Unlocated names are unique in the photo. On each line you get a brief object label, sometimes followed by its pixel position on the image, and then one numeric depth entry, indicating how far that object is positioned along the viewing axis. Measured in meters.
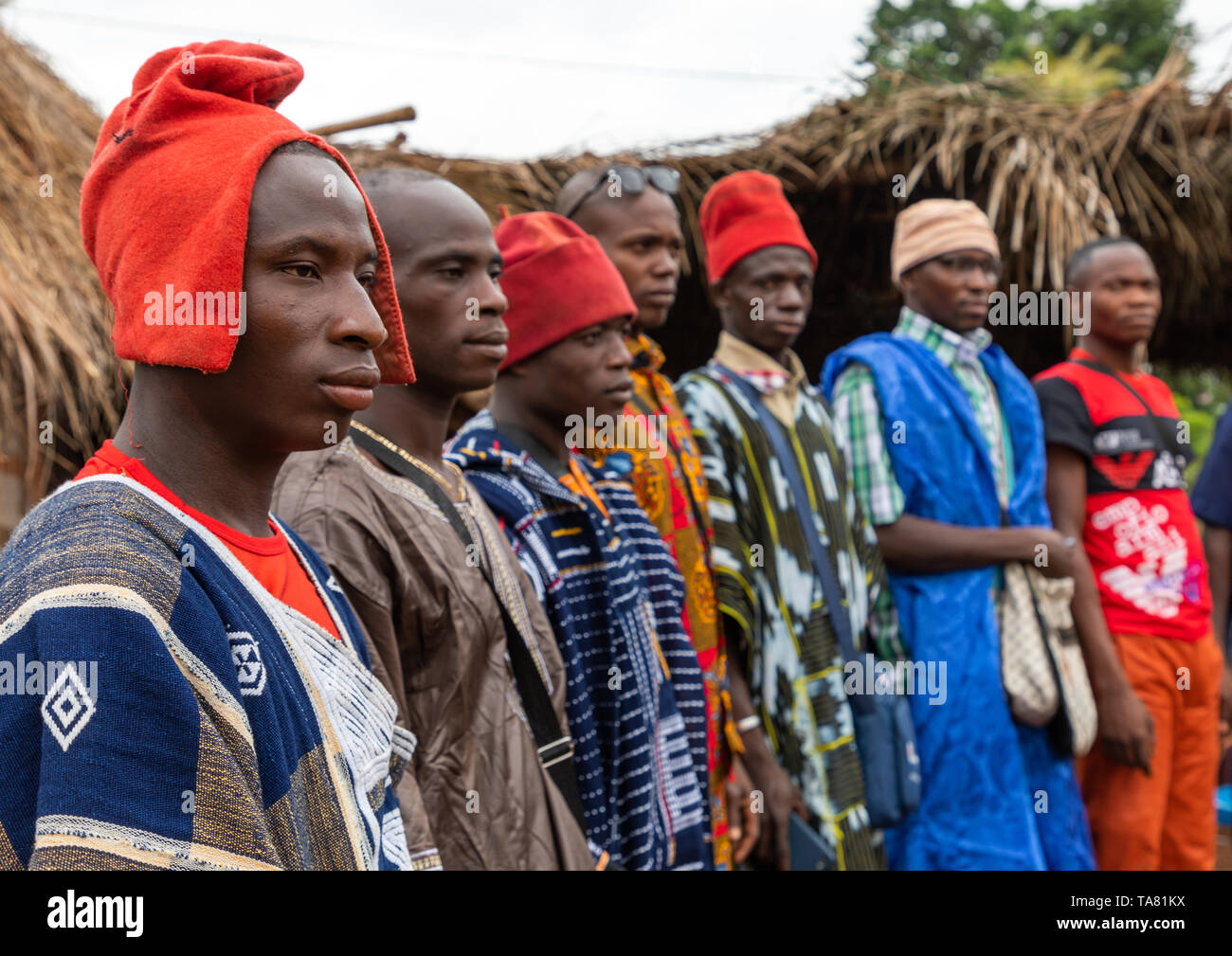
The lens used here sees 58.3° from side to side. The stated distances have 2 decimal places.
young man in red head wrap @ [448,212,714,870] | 2.42
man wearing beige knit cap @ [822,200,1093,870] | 3.40
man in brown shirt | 1.80
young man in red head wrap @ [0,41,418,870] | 1.01
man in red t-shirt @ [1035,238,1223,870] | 3.87
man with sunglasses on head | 3.00
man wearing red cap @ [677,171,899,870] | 3.12
